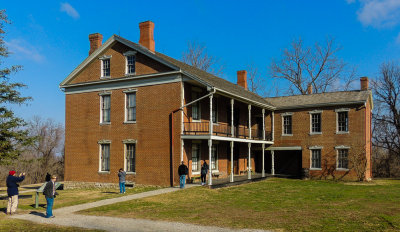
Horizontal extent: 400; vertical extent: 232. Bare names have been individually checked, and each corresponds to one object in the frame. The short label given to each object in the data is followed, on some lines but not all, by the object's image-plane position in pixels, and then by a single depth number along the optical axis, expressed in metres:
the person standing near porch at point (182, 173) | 20.28
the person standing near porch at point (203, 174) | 21.67
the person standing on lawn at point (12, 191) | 13.74
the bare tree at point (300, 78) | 50.03
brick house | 22.45
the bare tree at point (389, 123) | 39.06
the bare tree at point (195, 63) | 49.81
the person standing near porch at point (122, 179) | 19.67
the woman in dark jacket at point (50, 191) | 12.93
